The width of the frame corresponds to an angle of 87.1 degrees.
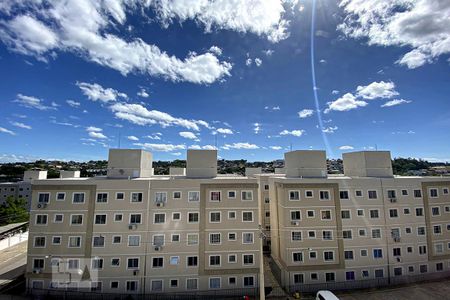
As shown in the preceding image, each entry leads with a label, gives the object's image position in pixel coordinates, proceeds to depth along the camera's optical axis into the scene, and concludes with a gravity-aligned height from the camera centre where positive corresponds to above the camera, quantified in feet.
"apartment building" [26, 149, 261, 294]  83.71 -17.68
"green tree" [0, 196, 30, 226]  171.73 -19.95
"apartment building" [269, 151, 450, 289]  91.40 -16.54
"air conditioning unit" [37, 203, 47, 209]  85.33 -7.09
